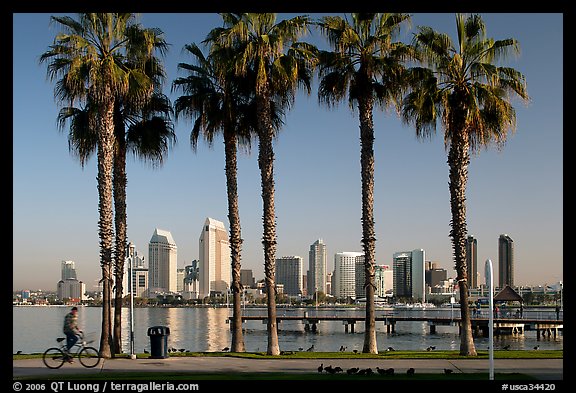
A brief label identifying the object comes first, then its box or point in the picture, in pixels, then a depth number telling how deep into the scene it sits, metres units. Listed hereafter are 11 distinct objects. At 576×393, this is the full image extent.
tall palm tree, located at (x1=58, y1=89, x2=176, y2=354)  26.72
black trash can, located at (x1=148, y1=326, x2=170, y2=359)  23.83
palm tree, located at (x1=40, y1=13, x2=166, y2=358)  24.41
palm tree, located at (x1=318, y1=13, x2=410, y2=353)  26.06
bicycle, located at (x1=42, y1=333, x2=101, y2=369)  20.14
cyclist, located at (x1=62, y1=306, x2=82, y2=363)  19.94
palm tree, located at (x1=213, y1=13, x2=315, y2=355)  25.50
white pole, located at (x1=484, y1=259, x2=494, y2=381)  16.20
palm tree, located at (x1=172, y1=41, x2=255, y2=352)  27.47
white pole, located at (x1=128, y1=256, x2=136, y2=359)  23.93
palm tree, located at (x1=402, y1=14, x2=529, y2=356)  25.14
